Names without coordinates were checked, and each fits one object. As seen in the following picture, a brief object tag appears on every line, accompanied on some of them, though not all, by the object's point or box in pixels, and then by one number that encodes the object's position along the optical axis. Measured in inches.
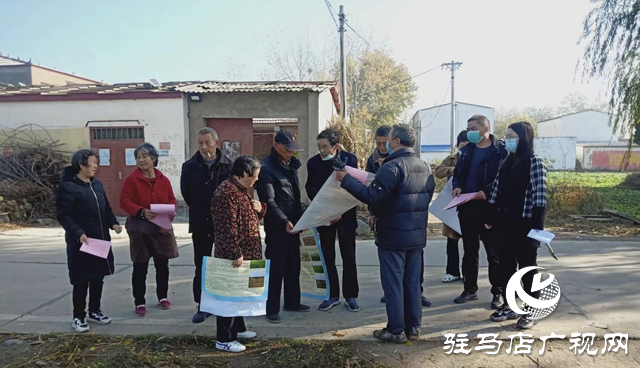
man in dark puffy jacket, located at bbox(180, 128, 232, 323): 173.8
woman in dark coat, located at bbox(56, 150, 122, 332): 158.2
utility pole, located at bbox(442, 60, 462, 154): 1400.1
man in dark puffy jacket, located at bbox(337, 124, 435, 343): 146.7
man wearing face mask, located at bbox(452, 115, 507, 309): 183.3
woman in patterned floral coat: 139.9
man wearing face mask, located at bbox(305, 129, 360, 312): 182.7
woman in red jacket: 173.9
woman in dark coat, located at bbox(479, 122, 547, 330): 156.8
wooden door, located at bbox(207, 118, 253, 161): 468.1
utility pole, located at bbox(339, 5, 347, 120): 603.2
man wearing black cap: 166.6
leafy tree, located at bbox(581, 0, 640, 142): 423.5
